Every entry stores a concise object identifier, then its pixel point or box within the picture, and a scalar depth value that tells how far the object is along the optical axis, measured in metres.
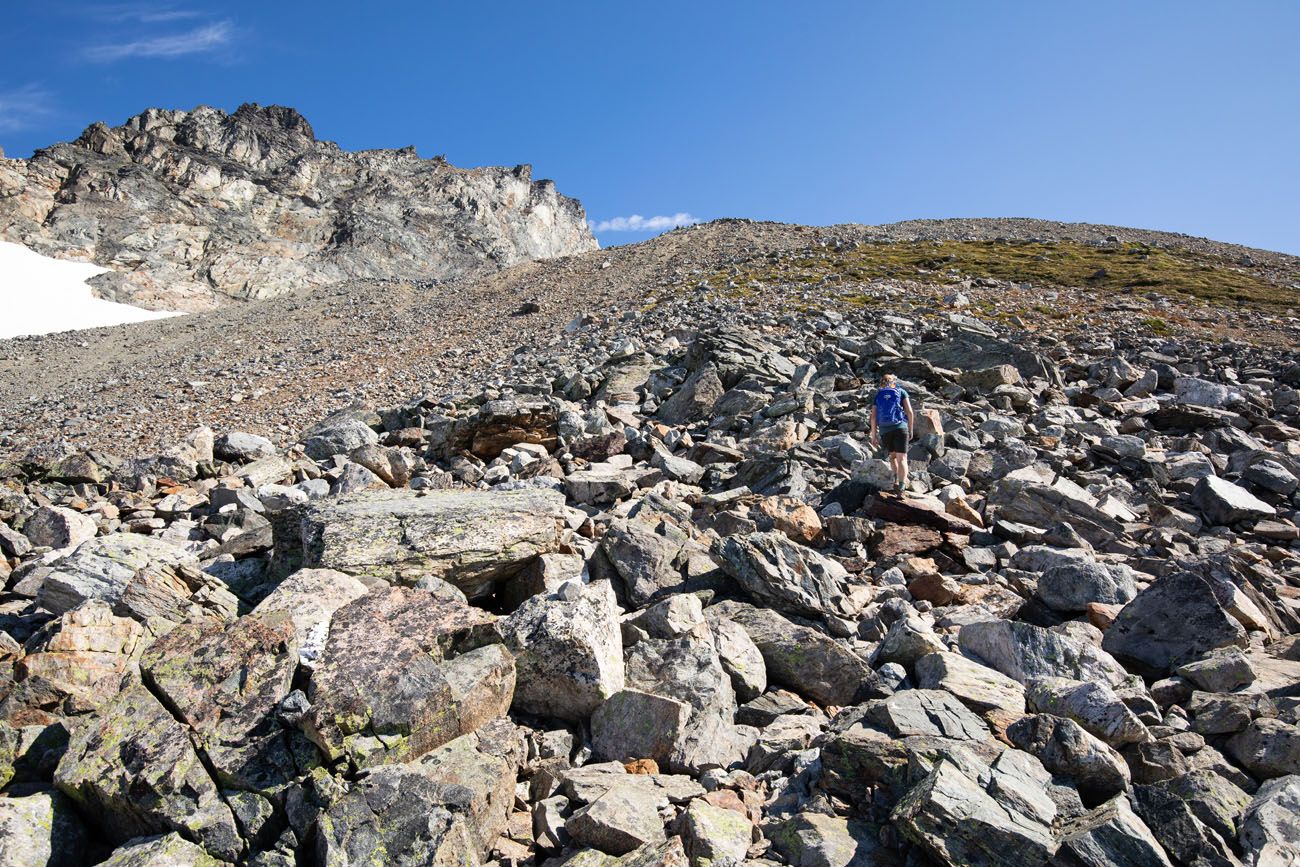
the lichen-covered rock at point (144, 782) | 4.37
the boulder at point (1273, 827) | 4.19
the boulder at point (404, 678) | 4.78
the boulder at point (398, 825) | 4.09
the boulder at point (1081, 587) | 8.00
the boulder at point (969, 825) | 4.01
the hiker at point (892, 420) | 12.45
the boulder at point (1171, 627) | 6.97
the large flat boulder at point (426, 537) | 7.16
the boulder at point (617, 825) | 4.40
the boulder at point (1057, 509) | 10.57
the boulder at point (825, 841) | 4.31
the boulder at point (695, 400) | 17.89
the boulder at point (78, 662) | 5.50
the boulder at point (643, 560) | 8.15
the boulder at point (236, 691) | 4.66
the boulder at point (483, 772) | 4.59
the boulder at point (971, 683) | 5.93
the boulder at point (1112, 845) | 3.98
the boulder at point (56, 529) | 9.67
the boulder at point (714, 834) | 4.24
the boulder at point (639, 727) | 5.50
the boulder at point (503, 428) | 15.55
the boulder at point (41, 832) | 4.31
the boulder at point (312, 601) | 5.61
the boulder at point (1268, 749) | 5.24
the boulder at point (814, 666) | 6.50
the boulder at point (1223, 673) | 6.35
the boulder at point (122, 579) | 6.67
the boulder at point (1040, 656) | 6.54
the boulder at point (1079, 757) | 4.85
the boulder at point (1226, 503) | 11.25
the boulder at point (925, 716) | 5.43
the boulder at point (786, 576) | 7.79
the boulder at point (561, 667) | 5.85
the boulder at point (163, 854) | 4.11
